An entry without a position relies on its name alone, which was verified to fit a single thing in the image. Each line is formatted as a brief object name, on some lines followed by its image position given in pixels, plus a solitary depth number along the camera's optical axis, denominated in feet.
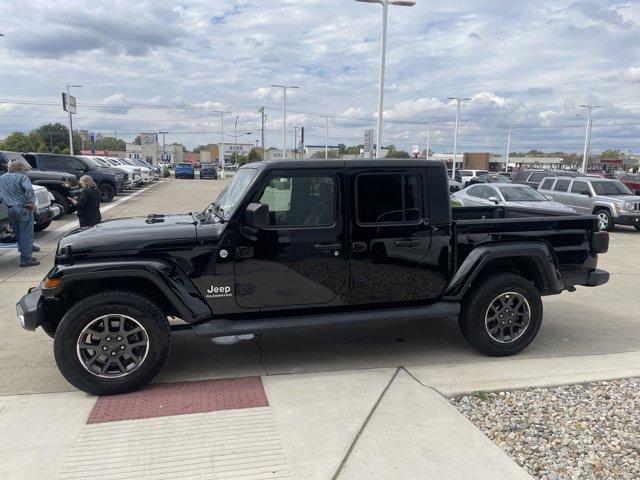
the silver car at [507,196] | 43.82
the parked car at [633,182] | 82.29
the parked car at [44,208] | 33.88
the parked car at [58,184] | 47.39
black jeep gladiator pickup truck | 13.03
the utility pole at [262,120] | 225.27
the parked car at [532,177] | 64.75
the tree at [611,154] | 412.09
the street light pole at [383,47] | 60.95
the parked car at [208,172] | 164.52
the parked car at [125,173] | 83.60
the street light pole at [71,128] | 135.09
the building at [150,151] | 311.68
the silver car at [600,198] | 47.96
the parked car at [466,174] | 116.98
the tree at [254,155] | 237.00
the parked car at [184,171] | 164.64
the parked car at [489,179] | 91.40
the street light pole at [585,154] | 154.81
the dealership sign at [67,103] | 132.87
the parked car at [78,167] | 58.23
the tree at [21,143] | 269.32
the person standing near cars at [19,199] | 27.61
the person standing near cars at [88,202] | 29.99
